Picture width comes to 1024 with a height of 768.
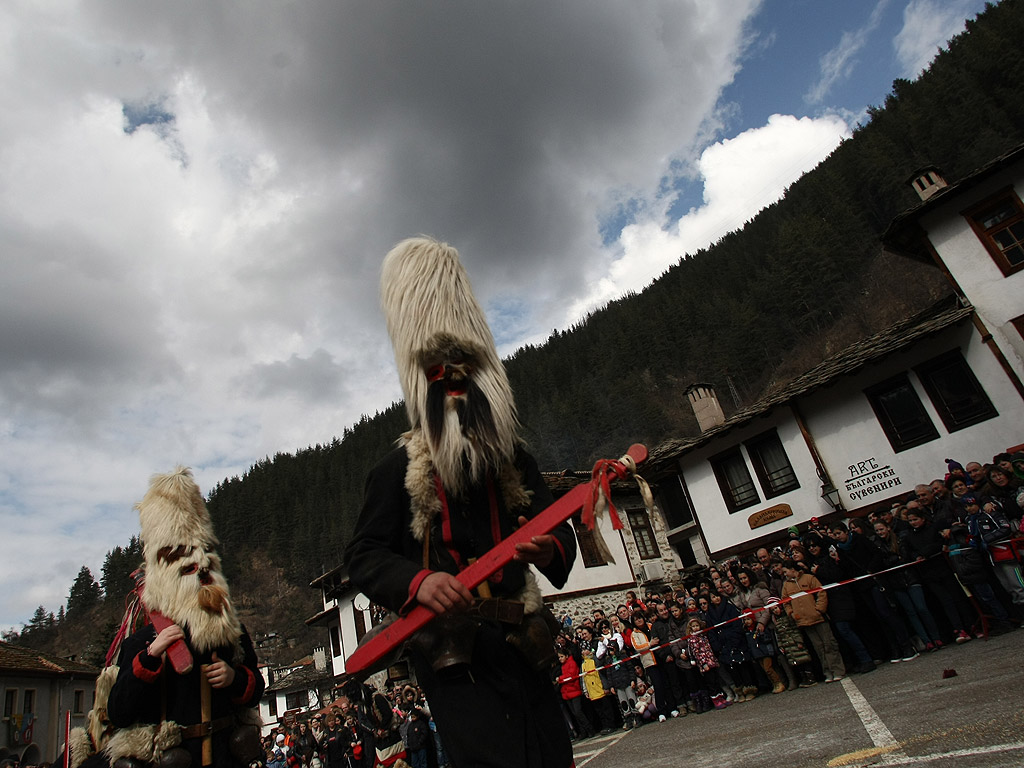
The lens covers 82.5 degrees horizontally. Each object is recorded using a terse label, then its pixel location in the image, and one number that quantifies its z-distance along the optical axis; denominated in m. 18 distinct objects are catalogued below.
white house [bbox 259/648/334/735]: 39.88
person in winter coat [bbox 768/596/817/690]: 8.45
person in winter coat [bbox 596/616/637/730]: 10.24
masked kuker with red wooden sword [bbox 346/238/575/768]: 1.68
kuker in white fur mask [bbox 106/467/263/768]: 2.79
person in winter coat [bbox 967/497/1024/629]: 7.62
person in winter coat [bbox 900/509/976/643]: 8.24
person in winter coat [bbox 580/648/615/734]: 10.52
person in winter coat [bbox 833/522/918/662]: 8.20
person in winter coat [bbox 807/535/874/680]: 8.02
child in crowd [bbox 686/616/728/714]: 9.05
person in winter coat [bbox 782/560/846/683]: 8.10
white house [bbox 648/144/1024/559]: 14.07
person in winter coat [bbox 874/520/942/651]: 8.29
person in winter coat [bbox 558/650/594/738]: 10.59
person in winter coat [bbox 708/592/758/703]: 8.85
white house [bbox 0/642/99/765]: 24.66
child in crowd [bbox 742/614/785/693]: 8.62
